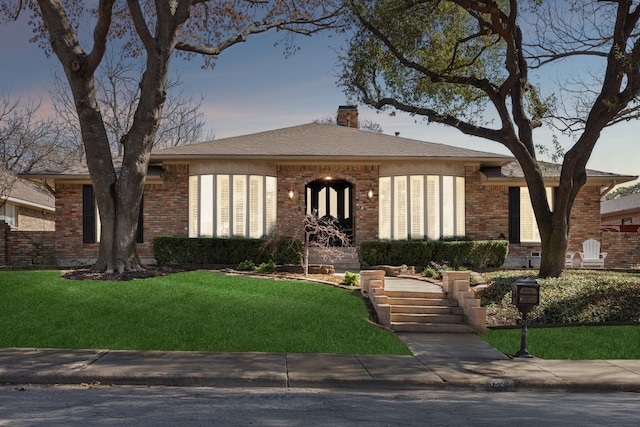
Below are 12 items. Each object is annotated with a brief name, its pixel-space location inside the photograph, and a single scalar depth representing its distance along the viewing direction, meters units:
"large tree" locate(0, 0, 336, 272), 16.12
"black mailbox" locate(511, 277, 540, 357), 10.64
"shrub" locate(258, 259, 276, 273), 17.91
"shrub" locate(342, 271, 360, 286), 16.23
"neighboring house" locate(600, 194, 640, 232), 40.88
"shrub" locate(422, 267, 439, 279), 18.22
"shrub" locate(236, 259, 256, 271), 18.33
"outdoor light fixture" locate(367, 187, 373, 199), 23.02
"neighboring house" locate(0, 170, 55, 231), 30.59
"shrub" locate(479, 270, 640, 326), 13.70
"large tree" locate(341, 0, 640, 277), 15.38
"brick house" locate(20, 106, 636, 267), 22.45
